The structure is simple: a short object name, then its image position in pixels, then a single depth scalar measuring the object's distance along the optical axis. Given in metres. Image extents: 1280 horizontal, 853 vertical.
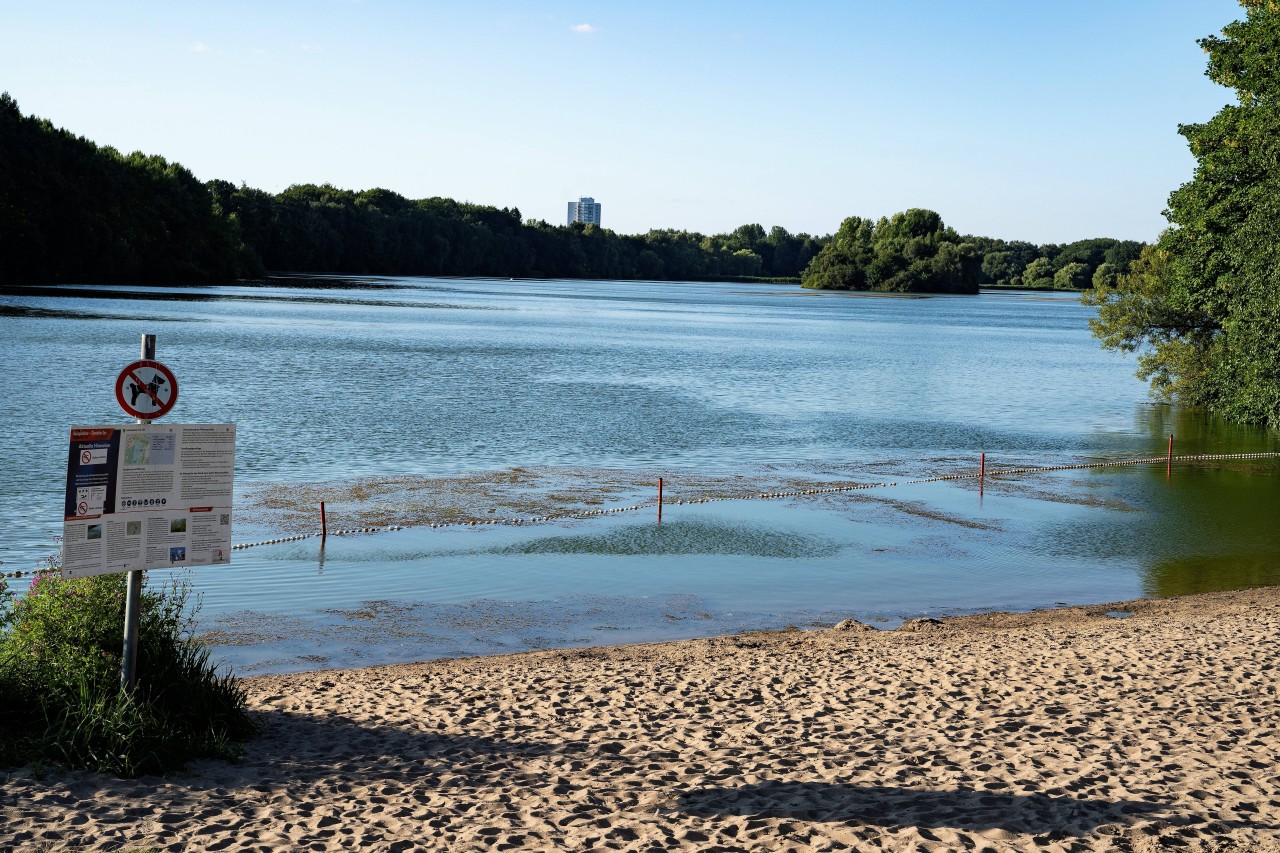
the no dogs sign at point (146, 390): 8.45
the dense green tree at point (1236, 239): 34.00
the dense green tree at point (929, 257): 197.38
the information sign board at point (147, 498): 8.36
